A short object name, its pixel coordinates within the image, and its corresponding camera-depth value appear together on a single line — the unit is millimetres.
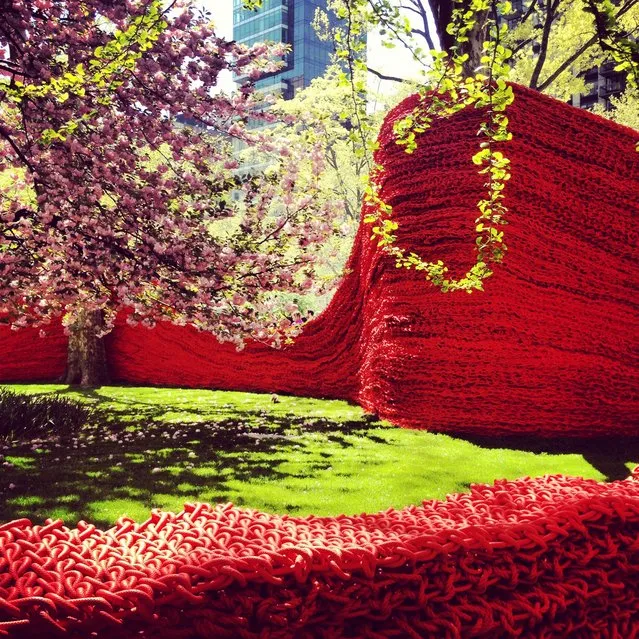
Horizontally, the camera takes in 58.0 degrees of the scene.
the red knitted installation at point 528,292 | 6758
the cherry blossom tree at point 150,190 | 6934
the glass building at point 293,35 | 86500
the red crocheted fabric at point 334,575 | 1185
